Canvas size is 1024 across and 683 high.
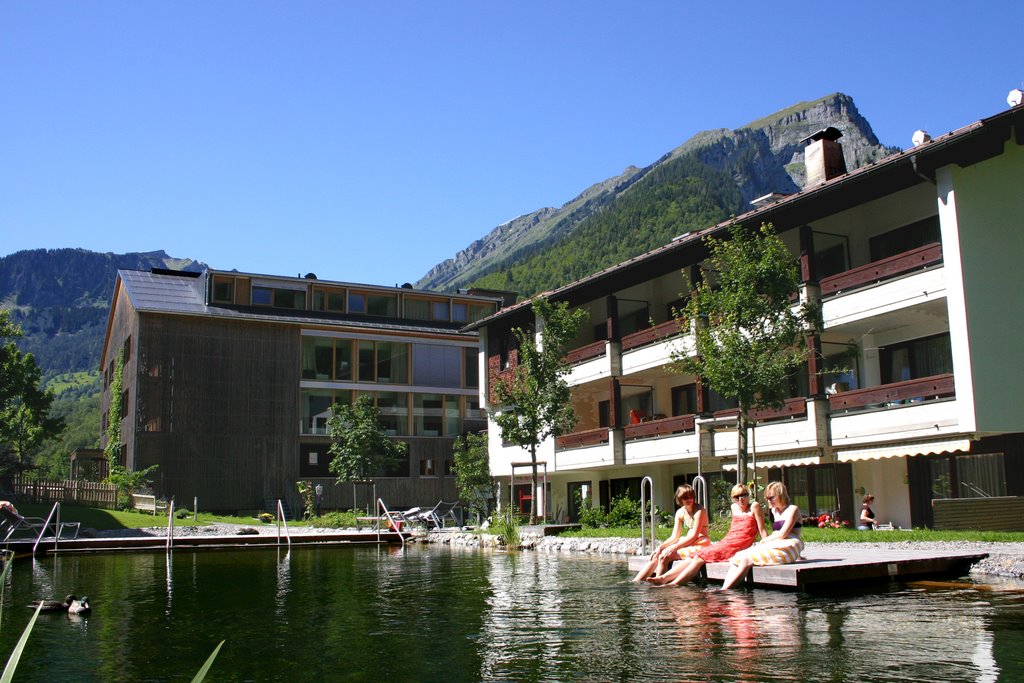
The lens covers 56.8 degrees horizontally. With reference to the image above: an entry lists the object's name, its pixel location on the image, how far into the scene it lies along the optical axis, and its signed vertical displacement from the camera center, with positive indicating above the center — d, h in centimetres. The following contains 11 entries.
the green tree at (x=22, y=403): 6219 +695
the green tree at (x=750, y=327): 2303 +388
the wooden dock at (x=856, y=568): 1405 -134
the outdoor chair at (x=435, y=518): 3910 -118
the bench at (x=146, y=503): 4350 -35
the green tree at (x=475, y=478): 4378 +53
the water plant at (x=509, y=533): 2778 -132
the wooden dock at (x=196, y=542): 2856 -153
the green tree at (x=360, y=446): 4450 +211
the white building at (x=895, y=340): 2264 +383
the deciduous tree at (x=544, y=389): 3331 +348
